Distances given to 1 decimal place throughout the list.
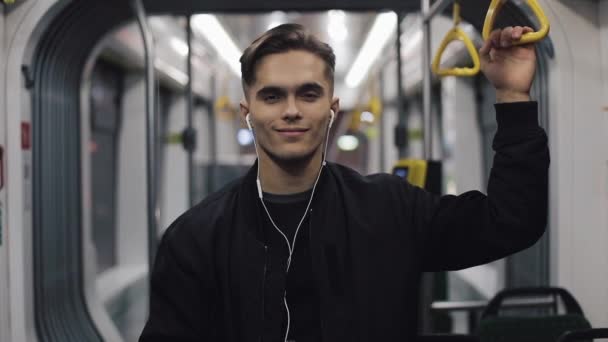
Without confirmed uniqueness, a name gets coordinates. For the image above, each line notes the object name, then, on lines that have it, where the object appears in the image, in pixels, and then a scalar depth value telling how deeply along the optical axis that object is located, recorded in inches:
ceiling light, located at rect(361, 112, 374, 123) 230.0
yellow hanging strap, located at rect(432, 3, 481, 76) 66.8
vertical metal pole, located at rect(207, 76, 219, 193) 192.5
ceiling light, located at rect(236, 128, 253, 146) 281.2
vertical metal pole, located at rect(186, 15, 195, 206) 116.2
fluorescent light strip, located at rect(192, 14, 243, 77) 168.9
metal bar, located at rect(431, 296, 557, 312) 107.5
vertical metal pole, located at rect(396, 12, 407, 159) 115.8
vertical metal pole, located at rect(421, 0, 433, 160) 109.5
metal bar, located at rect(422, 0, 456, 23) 95.2
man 54.4
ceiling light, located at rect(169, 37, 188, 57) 260.8
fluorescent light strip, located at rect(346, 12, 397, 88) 163.6
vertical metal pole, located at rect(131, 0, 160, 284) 105.6
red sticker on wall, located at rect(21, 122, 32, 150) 96.0
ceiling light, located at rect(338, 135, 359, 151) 300.5
